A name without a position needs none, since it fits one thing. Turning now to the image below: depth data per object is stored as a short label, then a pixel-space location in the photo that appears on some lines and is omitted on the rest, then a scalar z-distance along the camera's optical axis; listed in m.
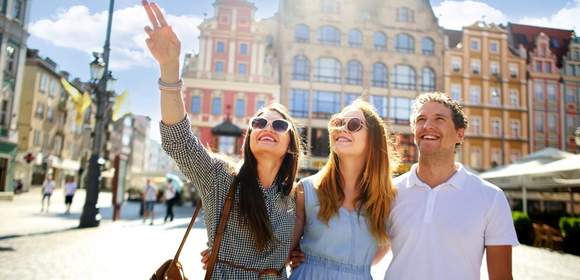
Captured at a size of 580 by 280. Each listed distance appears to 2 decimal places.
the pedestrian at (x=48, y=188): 19.25
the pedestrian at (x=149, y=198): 16.35
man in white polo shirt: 2.32
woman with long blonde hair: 2.58
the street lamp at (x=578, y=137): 13.28
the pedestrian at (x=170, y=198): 16.41
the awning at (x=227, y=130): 25.11
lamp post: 13.16
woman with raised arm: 2.15
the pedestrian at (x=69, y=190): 18.41
